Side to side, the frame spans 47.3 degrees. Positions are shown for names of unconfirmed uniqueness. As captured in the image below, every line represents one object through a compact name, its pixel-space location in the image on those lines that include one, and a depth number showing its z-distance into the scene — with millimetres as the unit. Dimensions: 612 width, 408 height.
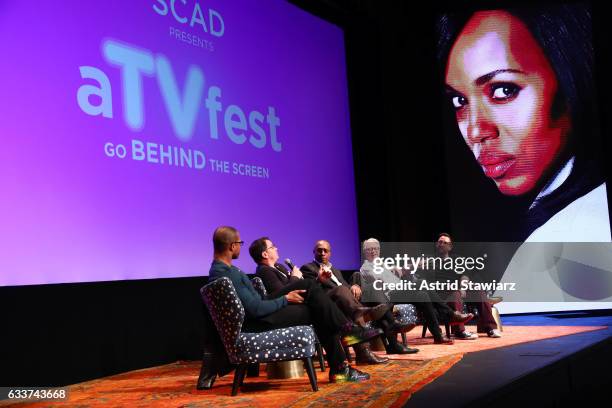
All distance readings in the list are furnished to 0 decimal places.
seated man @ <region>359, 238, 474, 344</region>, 5324
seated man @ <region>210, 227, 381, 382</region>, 3750
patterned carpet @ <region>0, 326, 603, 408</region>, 3463
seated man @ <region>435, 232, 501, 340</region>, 6094
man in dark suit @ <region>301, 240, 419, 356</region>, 4668
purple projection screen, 4496
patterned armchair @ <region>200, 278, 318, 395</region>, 3619
